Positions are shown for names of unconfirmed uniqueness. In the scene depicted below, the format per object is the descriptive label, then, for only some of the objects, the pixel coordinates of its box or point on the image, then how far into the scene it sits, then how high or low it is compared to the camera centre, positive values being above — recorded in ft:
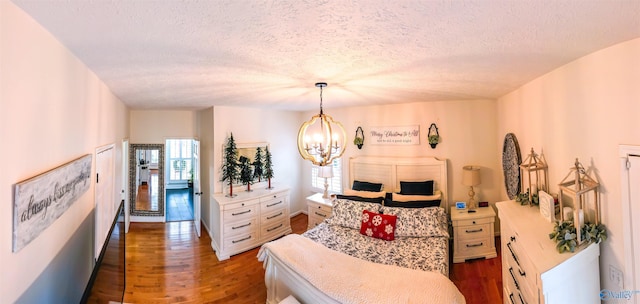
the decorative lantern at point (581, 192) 5.10 -0.93
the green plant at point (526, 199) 7.53 -1.52
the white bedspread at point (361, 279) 5.99 -3.44
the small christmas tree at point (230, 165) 13.56 -0.42
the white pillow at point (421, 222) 10.14 -2.93
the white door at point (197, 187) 15.42 -1.88
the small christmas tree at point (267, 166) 15.30 -0.59
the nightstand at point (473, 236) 11.19 -3.87
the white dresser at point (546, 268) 4.57 -2.37
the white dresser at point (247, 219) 12.30 -3.41
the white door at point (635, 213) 4.35 -1.14
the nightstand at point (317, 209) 13.71 -3.09
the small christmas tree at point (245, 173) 14.26 -0.92
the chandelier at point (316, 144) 8.57 +0.42
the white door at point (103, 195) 8.11 -1.33
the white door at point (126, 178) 14.64 -1.16
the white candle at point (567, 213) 5.74 -1.48
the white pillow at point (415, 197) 12.21 -2.21
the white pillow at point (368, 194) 12.74 -2.07
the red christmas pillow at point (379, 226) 10.14 -3.04
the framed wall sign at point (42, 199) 3.55 -0.68
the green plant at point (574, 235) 4.94 -1.76
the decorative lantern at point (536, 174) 7.44 -0.73
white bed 6.22 -3.45
